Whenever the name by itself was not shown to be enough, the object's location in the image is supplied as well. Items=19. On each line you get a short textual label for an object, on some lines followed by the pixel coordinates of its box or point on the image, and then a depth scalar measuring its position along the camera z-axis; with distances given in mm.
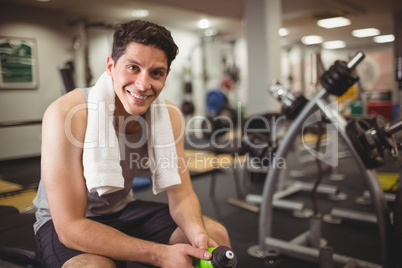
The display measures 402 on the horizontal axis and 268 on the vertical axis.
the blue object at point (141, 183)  3128
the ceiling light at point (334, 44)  10000
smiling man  936
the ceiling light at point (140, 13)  5525
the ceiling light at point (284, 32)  7695
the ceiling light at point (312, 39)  8766
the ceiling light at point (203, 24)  6352
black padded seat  1045
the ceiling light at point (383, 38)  9242
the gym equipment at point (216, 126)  3014
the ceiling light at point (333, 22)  6655
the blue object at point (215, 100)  6613
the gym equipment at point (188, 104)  6523
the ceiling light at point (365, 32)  8129
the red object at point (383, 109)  2633
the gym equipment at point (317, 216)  1437
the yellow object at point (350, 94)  3662
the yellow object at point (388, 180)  2228
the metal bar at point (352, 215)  2176
